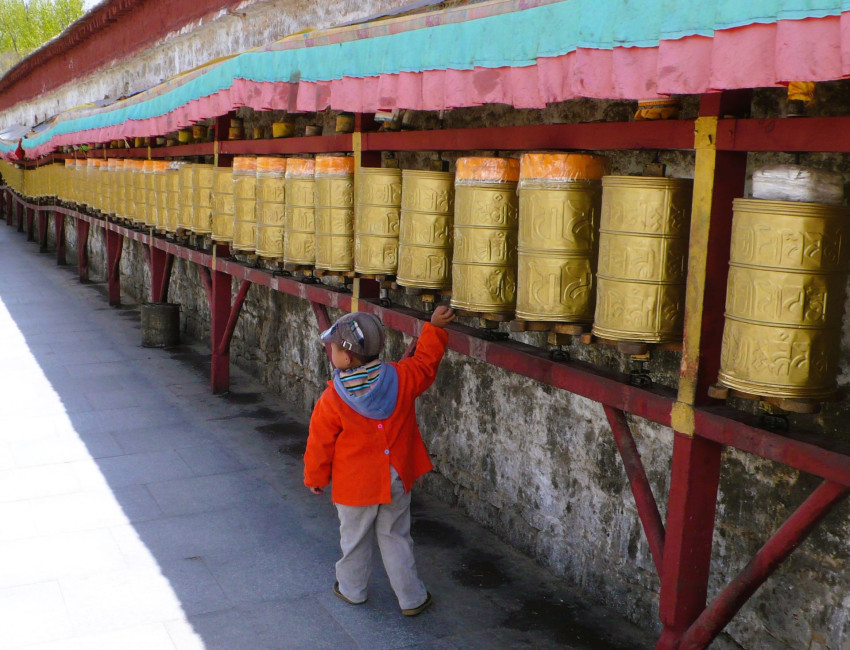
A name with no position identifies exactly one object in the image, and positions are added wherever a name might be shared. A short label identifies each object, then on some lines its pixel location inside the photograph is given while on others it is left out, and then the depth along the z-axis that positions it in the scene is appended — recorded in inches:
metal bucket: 365.4
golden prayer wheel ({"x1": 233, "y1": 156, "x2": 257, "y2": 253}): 219.3
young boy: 138.2
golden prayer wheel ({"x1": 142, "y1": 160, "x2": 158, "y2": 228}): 330.0
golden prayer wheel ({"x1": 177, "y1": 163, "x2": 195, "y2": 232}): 279.6
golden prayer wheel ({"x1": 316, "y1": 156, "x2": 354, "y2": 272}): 179.3
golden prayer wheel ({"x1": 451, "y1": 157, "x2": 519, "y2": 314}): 132.6
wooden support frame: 94.7
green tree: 1493.6
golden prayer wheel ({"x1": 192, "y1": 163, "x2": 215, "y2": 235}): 268.1
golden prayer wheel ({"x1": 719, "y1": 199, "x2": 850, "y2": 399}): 91.7
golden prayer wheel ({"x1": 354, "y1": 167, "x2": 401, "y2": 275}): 164.9
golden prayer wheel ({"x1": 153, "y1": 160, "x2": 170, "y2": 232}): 314.3
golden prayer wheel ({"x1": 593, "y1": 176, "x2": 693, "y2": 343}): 107.3
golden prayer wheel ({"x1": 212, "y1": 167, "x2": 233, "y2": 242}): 246.8
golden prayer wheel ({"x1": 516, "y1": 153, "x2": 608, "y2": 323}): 118.8
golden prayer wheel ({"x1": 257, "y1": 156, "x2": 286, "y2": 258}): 203.3
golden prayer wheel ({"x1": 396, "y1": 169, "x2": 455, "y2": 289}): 148.1
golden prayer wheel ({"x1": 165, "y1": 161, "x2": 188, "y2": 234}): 300.4
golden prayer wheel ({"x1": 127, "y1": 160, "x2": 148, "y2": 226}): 344.8
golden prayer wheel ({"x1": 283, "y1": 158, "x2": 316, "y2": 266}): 189.6
